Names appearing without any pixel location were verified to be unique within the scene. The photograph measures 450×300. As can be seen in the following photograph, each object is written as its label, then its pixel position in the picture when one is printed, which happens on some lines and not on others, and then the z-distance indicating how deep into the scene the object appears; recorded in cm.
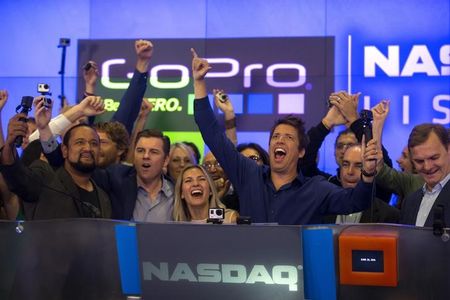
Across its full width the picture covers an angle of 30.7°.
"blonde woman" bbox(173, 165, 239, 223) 426
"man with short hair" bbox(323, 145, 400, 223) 410
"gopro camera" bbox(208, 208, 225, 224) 262
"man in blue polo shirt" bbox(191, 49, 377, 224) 366
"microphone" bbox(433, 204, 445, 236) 243
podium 246
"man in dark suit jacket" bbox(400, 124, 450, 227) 342
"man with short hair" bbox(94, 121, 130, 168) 477
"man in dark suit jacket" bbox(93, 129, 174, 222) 428
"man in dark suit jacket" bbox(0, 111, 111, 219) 371
